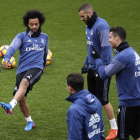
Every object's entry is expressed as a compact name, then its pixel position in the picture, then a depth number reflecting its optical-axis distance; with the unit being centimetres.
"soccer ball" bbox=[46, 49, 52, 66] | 2254
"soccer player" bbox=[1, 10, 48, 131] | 1284
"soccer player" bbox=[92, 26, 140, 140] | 986
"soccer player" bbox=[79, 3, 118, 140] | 1245
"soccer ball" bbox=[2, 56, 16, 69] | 2187
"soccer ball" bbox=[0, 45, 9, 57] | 2388
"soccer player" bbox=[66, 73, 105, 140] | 821
